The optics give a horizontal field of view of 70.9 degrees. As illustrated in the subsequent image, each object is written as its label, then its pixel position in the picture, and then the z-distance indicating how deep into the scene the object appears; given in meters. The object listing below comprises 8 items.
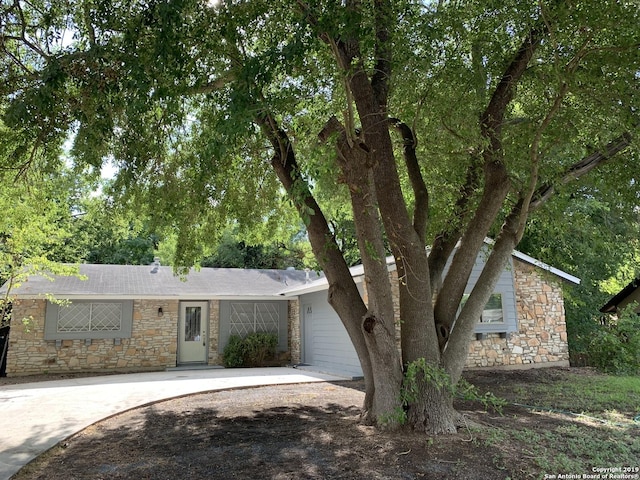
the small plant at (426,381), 5.05
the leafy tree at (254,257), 26.20
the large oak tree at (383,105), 4.57
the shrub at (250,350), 14.41
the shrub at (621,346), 11.56
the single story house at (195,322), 12.46
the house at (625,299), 12.61
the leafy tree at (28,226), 7.61
